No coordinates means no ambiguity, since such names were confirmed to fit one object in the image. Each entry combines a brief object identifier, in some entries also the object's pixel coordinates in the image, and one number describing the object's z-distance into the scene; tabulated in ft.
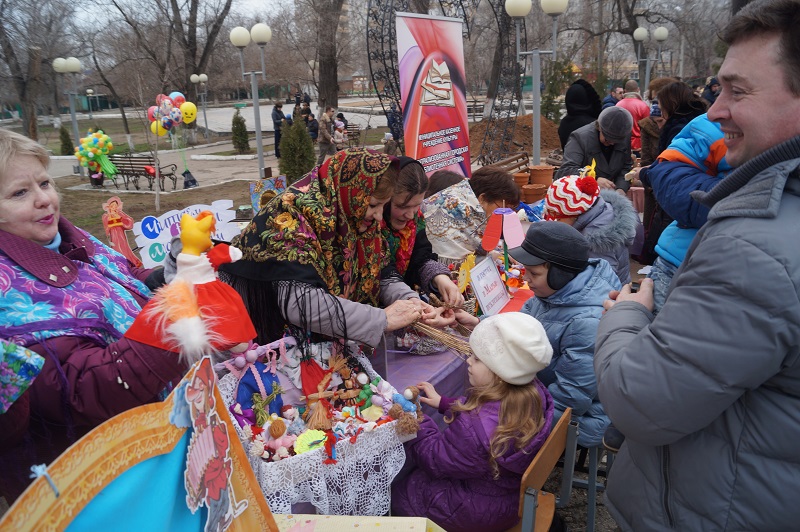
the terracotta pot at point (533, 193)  22.33
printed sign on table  9.34
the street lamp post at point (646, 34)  67.10
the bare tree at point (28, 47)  58.95
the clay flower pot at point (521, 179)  23.77
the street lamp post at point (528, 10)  25.95
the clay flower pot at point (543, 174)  25.05
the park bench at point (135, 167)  48.49
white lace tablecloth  6.23
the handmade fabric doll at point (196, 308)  4.48
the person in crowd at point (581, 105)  24.68
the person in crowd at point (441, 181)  15.40
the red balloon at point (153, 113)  41.27
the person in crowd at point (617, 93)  43.02
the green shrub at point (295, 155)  37.91
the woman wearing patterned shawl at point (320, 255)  7.09
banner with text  20.44
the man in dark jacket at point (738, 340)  3.67
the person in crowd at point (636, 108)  26.40
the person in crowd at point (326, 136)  56.18
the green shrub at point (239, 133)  68.18
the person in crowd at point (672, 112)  14.38
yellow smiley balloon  44.18
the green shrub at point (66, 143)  67.10
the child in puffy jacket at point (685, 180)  7.35
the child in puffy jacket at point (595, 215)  11.74
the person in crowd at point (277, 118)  61.24
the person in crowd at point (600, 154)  17.87
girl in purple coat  6.74
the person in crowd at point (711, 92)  22.70
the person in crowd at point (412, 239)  8.75
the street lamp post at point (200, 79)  81.60
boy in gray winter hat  8.15
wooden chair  5.94
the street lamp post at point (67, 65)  51.03
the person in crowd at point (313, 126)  63.57
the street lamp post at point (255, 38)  37.09
